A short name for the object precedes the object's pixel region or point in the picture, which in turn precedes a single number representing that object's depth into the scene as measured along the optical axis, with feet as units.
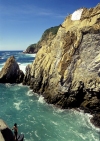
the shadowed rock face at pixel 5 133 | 45.92
